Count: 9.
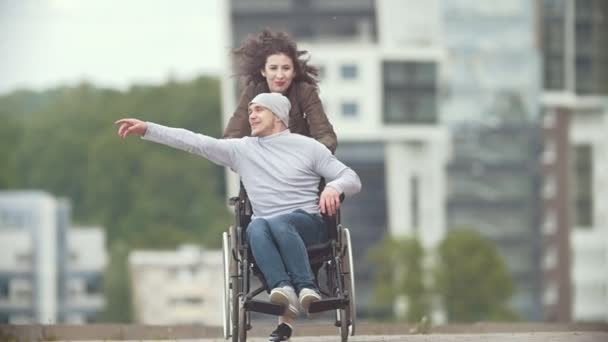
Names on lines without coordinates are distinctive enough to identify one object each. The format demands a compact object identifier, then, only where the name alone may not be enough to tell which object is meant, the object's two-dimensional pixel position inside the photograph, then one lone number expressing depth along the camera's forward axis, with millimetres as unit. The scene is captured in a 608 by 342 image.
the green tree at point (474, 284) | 136625
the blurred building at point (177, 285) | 174500
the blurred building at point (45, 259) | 187125
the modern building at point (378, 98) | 164125
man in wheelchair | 13938
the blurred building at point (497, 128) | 168875
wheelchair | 13930
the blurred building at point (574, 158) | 169625
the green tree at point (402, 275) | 137500
